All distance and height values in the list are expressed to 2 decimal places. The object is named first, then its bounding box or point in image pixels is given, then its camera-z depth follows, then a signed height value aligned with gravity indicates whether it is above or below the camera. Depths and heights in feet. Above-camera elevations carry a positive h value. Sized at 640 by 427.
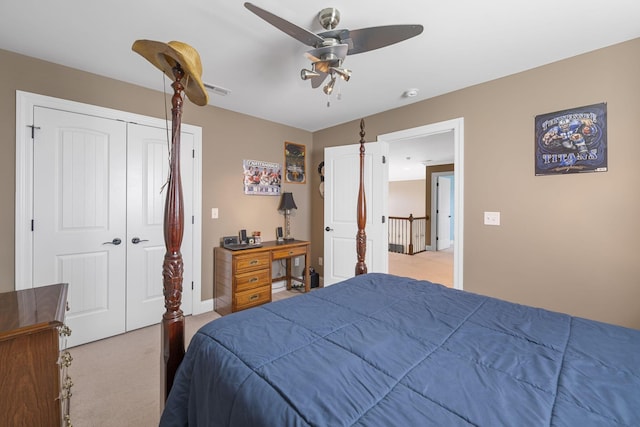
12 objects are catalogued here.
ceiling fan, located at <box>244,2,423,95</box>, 4.56 +3.21
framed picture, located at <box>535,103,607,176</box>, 6.65 +1.90
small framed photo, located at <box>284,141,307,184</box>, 13.02 +2.46
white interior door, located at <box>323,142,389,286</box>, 10.76 +0.18
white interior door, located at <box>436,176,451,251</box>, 23.88 -0.14
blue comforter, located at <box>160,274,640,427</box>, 2.20 -1.61
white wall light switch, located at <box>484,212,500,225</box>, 8.25 -0.17
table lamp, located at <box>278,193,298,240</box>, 12.44 +0.24
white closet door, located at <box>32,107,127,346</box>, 7.34 -0.10
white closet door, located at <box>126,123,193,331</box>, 8.71 -0.34
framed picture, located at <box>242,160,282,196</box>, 11.53 +1.58
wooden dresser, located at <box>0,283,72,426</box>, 3.31 -2.00
